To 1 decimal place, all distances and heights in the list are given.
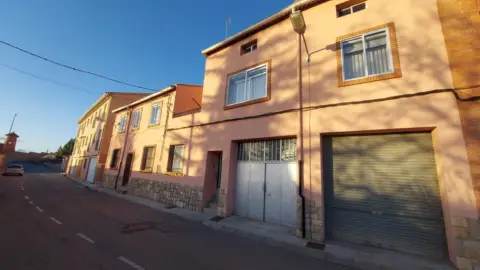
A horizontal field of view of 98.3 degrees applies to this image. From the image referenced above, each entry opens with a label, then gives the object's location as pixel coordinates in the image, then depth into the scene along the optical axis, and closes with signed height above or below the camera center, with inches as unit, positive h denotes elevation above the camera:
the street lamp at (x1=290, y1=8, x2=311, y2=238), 249.4 +97.7
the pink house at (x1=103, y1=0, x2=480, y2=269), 201.5 +58.3
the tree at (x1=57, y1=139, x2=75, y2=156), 2349.2 +191.0
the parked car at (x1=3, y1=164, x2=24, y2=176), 997.2 -35.4
